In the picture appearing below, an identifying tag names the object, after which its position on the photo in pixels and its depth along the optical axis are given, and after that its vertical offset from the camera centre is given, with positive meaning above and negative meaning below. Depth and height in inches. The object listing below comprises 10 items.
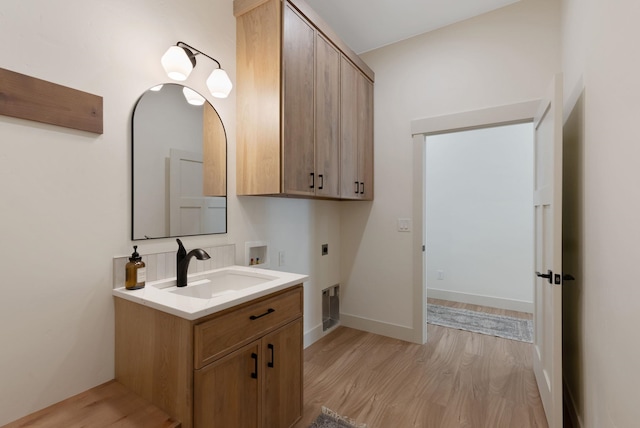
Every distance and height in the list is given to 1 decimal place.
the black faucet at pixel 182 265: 59.9 -10.7
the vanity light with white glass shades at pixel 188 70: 59.4 +30.5
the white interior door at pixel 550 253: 60.1 -8.9
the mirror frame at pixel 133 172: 57.3 +8.0
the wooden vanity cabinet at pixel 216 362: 43.9 -25.3
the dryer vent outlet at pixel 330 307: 118.8 -39.3
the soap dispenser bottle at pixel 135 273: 54.1 -11.2
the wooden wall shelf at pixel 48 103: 43.0 +17.5
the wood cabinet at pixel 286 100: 71.4 +29.9
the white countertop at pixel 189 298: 43.8 -14.3
